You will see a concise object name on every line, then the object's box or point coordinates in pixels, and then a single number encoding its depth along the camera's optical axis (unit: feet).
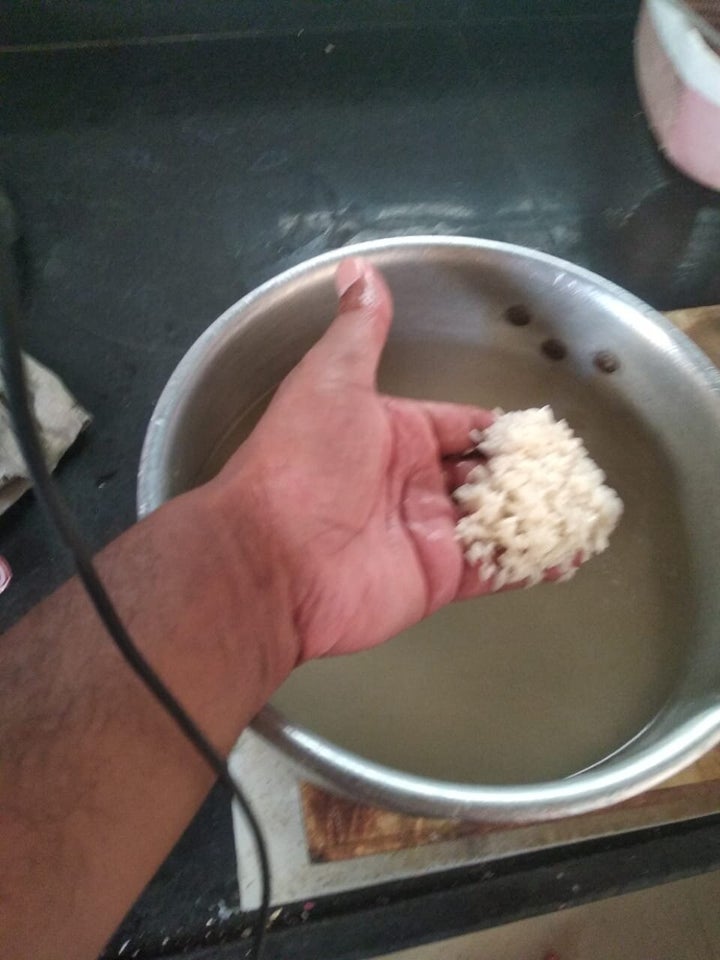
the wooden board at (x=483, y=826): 1.82
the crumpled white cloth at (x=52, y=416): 2.25
